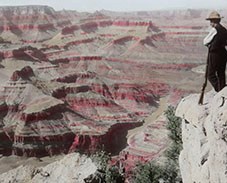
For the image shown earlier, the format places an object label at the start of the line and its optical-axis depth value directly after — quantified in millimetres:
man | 9406
